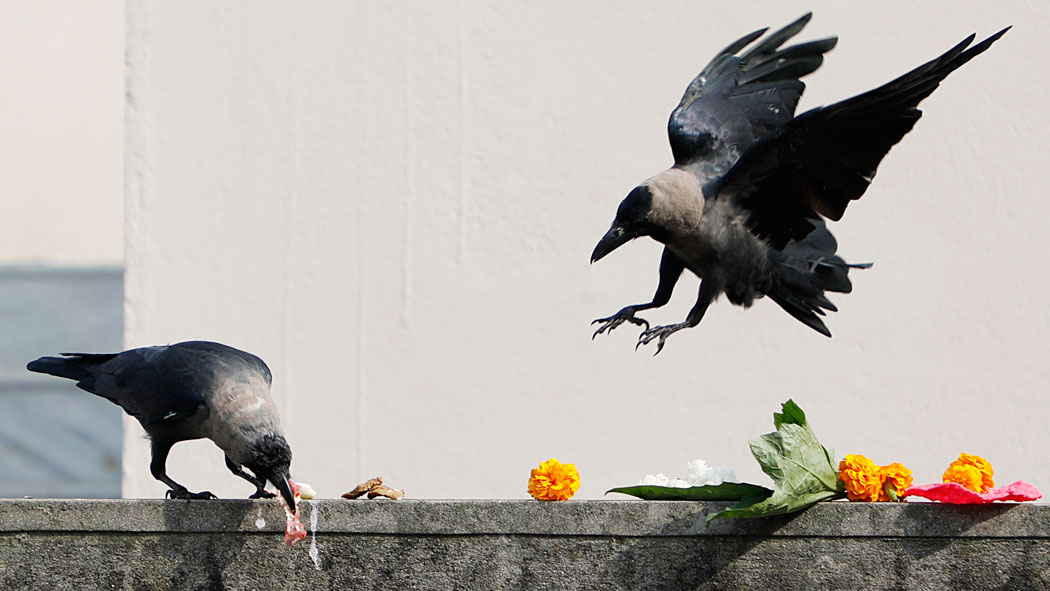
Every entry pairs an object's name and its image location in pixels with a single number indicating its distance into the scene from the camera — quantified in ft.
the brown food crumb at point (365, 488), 30.55
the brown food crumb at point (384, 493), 30.14
